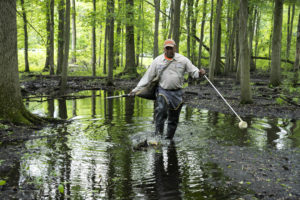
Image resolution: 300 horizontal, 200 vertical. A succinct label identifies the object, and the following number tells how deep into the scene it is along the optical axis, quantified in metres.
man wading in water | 7.19
